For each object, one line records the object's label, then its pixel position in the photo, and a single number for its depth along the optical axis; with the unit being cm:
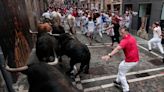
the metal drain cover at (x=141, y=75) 767
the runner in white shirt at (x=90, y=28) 1341
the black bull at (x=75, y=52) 682
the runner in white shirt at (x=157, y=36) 1046
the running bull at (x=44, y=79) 369
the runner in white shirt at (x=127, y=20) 1639
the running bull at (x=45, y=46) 633
